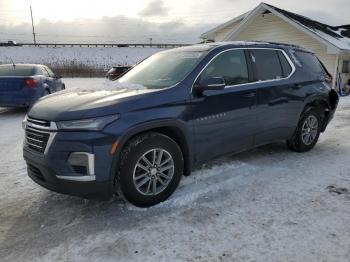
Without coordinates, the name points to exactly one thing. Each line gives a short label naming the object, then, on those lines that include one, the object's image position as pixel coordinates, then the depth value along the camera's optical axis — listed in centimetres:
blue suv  336
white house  1628
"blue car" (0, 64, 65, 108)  986
